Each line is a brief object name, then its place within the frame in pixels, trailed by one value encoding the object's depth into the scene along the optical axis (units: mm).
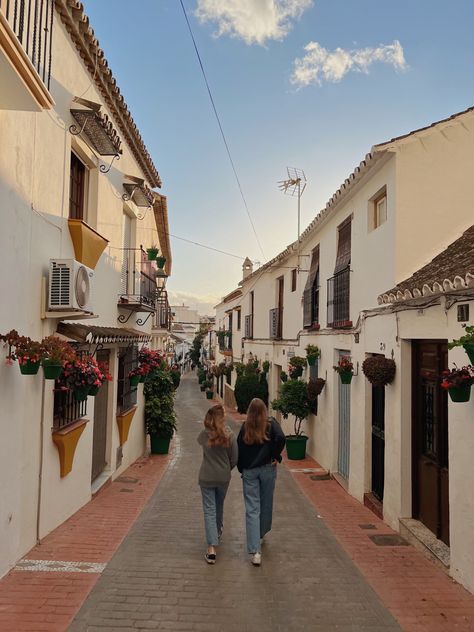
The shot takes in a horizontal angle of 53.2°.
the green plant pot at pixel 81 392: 5289
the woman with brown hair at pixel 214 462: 5059
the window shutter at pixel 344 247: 9406
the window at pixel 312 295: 12219
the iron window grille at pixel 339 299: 9211
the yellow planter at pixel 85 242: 6152
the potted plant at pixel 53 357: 4699
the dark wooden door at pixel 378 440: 7320
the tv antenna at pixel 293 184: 14344
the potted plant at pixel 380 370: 6457
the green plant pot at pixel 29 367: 4473
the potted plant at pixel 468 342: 3977
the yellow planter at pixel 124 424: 8977
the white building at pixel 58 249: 4441
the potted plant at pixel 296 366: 12586
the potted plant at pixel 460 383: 4211
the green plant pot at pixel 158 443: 11641
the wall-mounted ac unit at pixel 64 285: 5297
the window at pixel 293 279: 15776
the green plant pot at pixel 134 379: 9601
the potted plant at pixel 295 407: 11664
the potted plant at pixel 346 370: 8255
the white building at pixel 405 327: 4949
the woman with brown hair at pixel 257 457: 5105
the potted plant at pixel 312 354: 11398
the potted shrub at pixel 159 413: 11586
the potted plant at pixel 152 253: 10000
